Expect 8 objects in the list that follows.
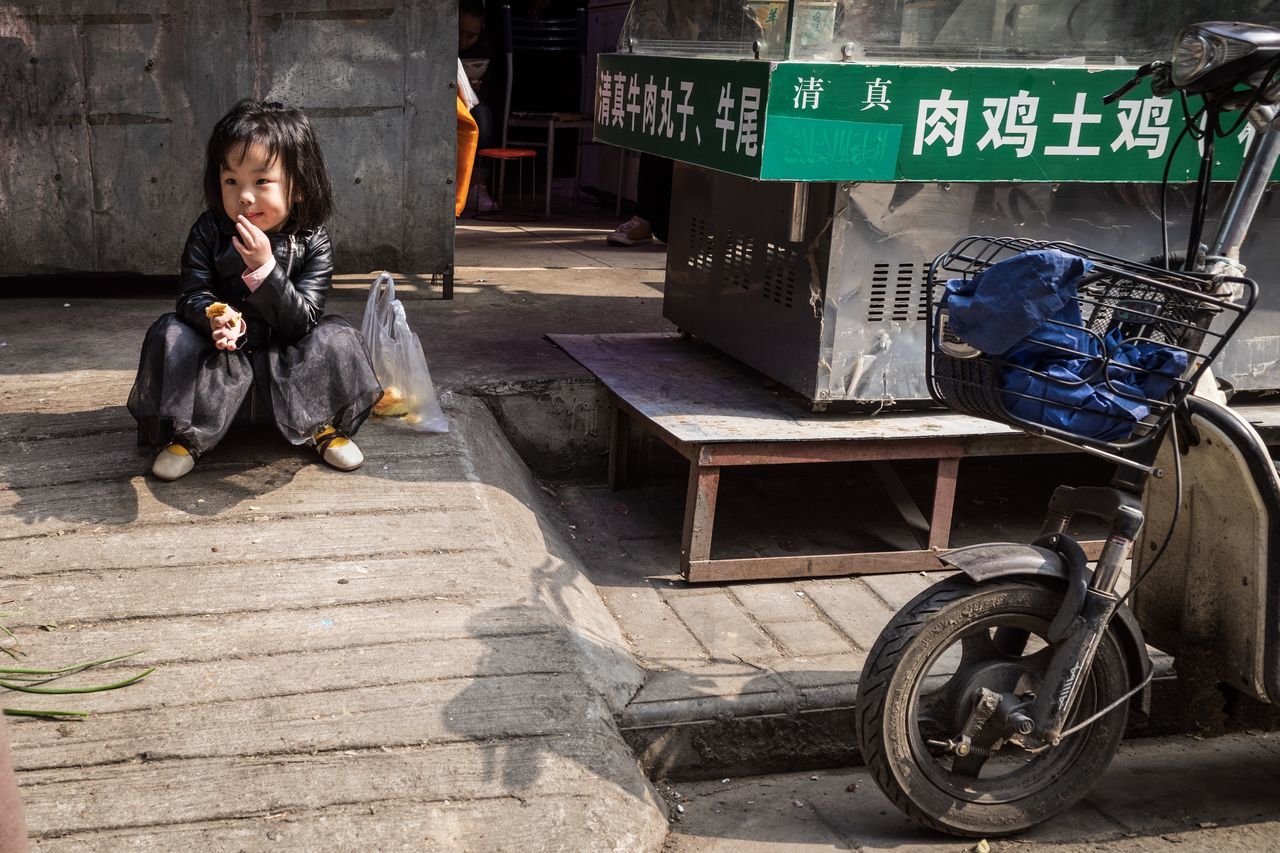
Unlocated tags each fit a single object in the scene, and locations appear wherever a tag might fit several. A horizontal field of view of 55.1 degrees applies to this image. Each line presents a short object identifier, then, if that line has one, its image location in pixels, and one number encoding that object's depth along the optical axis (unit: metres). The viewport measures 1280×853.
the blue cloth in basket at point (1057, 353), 2.46
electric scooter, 2.56
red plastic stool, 9.07
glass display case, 3.81
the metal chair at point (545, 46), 9.35
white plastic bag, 4.15
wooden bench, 4.08
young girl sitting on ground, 3.55
